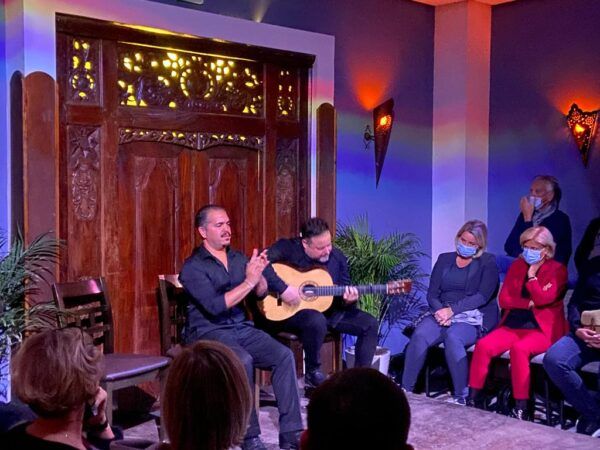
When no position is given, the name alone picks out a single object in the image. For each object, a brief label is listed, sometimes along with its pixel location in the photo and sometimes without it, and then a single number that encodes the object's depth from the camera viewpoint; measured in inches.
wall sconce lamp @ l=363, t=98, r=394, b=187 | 261.4
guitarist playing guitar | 207.6
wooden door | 201.9
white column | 274.5
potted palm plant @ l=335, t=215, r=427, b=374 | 239.9
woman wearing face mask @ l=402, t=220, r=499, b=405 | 231.5
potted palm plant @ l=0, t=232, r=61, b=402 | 174.4
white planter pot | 240.5
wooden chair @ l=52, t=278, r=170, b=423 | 173.9
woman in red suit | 213.8
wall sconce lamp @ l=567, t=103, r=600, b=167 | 254.7
